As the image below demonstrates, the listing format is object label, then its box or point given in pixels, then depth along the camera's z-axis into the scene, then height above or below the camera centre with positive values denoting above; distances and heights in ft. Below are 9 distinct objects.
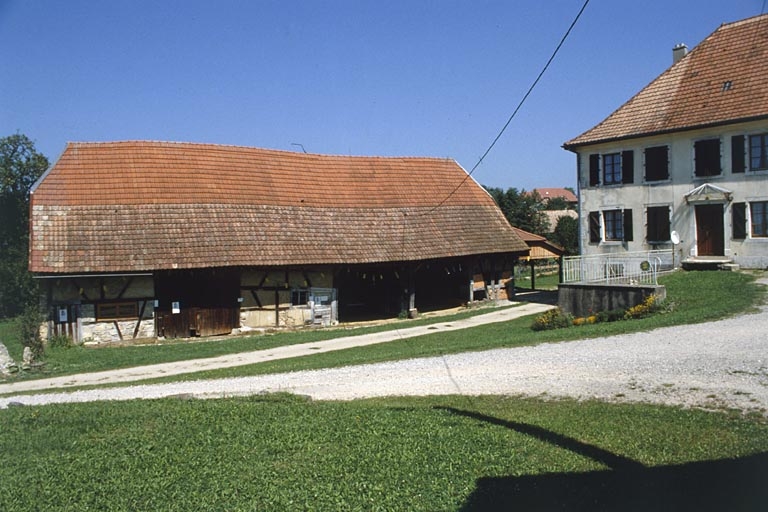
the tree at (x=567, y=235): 177.47 +6.73
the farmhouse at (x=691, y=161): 75.97 +12.09
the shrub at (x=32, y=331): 64.03 -6.65
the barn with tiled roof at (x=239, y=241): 73.31 +3.07
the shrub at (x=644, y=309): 57.26 -4.43
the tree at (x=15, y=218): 134.31 +11.66
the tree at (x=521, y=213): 192.24 +13.98
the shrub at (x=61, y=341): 70.54 -7.78
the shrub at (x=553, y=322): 61.11 -5.79
